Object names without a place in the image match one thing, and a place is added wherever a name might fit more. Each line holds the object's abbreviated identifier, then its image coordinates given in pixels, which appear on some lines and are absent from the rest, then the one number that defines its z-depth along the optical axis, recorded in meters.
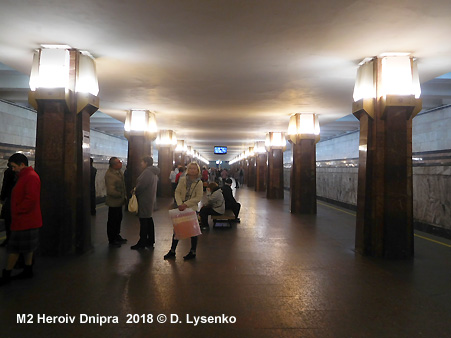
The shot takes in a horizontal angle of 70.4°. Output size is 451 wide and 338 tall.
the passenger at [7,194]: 5.56
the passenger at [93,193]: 10.28
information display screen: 31.08
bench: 8.32
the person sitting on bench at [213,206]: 8.42
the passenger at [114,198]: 6.36
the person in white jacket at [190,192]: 5.48
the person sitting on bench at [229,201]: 9.34
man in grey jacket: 6.11
